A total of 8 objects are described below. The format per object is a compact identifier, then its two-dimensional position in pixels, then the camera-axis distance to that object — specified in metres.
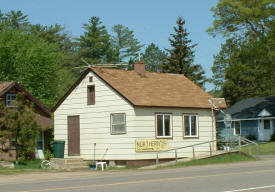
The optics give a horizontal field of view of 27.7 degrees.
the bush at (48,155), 37.12
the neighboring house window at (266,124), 60.66
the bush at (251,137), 60.46
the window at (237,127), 64.12
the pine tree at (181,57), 72.00
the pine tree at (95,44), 94.62
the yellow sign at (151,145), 31.78
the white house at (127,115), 32.16
